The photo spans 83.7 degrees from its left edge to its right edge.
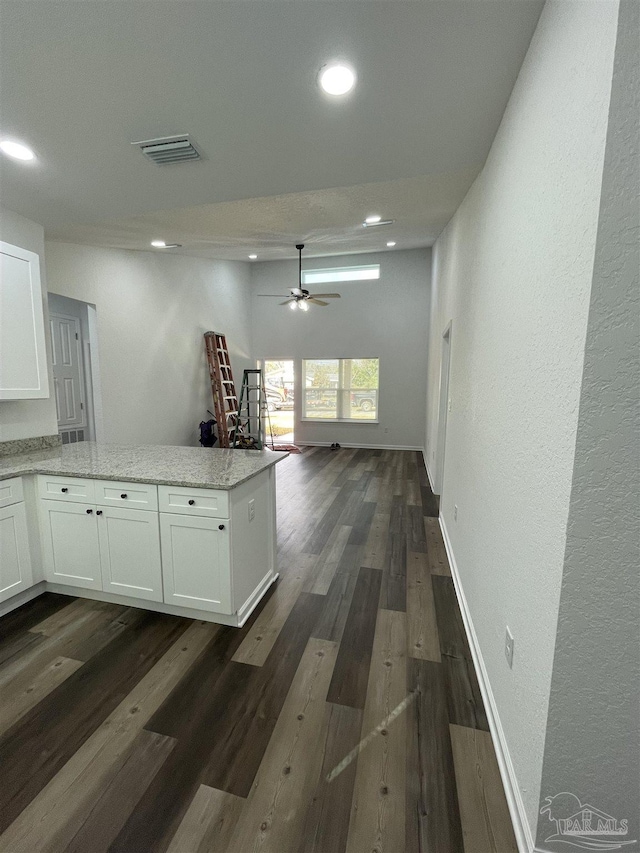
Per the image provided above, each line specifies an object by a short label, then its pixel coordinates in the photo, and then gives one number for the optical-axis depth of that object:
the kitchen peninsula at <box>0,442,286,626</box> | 1.99
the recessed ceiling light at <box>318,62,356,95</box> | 1.42
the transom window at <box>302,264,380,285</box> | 7.11
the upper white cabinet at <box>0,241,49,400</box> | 2.32
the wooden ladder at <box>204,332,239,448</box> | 6.46
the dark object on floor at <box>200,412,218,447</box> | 6.25
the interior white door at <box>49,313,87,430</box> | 4.30
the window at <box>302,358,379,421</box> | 7.44
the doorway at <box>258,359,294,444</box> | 7.93
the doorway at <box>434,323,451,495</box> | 3.96
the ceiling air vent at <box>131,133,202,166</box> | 1.85
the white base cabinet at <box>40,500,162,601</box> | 2.10
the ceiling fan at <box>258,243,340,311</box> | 5.65
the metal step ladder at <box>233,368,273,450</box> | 6.87
